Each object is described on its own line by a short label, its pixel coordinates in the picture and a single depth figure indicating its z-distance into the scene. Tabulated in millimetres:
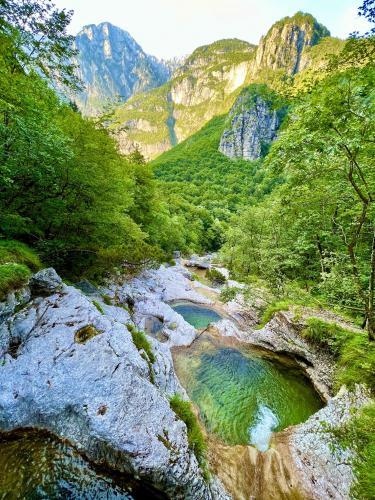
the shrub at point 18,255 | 7662
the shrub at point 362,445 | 5266
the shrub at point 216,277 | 28017
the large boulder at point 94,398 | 4754
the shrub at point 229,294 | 18906
